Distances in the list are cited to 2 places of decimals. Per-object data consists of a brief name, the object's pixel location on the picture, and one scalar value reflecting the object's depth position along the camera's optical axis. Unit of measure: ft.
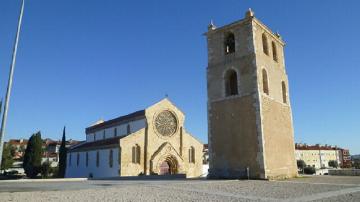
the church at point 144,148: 132.57
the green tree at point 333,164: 337.93
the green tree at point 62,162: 154.51
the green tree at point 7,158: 147.91
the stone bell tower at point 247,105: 73.05
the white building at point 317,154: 328.49
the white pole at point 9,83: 36.65
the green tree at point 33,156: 157.28
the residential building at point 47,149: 230.89
